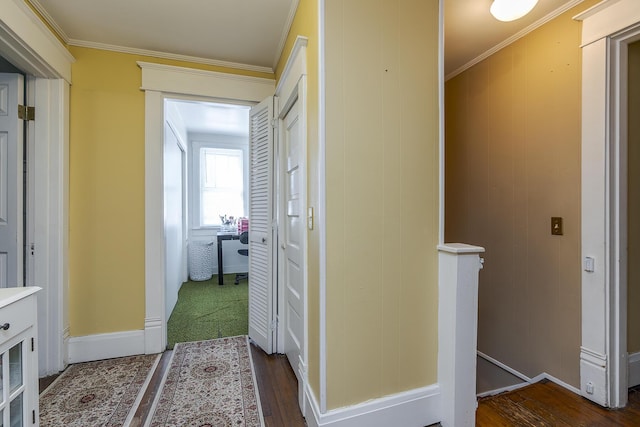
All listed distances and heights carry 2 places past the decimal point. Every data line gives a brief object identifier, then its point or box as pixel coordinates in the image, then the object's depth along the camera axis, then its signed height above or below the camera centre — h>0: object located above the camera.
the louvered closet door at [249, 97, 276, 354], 2.37 -0.14
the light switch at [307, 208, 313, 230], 1.56 -0.03
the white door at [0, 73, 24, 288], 1.92 +0.23
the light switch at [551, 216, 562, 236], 1.97 -0.09
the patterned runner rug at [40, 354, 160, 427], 1.61 -1.15
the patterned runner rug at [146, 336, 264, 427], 1.62 -1.16
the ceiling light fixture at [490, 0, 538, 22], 1.64 +1.19
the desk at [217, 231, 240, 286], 4.50 -0.53
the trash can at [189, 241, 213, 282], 4.80 -0.82
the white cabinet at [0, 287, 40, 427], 1.10 -0.60
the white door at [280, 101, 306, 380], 1.77 -0.17
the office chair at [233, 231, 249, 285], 4.44 -0.68
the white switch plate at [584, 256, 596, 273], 1.78 -0.32
